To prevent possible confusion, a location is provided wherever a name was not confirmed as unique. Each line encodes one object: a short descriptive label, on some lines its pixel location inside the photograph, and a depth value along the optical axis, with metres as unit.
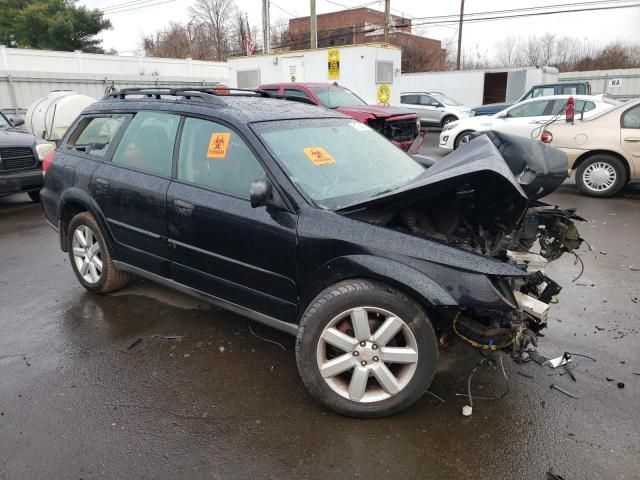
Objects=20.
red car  9.84
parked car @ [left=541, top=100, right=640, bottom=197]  7.66
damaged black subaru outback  2.58
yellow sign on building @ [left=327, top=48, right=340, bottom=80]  15.79
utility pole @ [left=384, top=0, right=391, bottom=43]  26.88
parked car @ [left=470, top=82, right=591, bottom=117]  15.14
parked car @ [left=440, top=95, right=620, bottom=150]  10.54
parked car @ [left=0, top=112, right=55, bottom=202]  7.69
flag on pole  23.44
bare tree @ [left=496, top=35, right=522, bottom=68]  49.47
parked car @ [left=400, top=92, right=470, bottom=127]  19.28
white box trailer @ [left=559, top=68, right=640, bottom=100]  22.84
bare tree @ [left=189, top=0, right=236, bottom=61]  45.50
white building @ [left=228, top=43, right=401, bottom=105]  15.57
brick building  45.34
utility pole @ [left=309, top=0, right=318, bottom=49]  22.27
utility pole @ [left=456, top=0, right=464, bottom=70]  34.59
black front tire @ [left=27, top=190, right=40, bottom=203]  8.60
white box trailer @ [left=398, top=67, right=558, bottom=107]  22.75
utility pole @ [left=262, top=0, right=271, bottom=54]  23.06
